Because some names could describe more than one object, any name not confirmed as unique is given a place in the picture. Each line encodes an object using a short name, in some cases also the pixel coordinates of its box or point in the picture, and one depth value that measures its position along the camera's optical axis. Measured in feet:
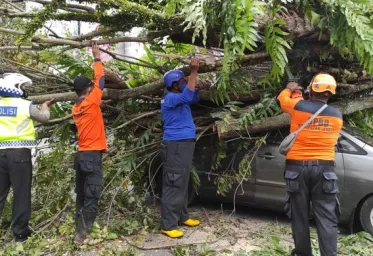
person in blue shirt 16.74
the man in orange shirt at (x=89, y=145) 15.94
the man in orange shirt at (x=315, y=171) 13.17
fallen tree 12.81
